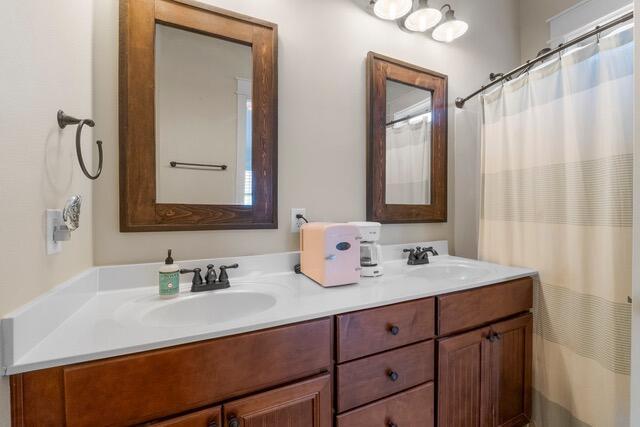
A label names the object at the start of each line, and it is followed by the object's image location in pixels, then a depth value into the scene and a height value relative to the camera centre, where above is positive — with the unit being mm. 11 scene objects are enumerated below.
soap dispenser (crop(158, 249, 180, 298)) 980 -246
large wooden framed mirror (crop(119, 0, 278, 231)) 1085 +398
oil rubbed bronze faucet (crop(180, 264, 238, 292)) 1068 -271
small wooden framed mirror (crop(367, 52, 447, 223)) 1554 +412
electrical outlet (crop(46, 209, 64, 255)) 733 -37
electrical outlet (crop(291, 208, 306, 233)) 1369 -49
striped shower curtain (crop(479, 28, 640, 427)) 1107 -31
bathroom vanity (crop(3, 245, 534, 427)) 620 -418
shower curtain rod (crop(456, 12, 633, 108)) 1097 +741
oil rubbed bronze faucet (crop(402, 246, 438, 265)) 1555 -257
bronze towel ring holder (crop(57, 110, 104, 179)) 788 +258
